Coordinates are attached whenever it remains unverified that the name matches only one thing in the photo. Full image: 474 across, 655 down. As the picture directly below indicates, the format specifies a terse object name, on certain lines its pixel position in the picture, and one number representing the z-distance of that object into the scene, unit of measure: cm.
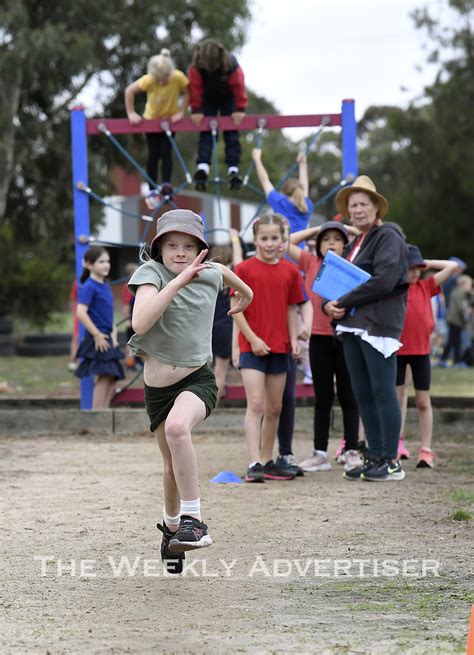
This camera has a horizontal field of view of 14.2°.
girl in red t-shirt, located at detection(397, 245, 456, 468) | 1374
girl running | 803
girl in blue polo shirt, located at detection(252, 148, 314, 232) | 1668
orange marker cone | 576
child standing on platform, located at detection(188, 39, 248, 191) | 1801
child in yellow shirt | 1848
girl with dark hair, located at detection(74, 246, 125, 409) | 1640
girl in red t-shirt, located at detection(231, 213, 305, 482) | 1252
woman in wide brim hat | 1230
